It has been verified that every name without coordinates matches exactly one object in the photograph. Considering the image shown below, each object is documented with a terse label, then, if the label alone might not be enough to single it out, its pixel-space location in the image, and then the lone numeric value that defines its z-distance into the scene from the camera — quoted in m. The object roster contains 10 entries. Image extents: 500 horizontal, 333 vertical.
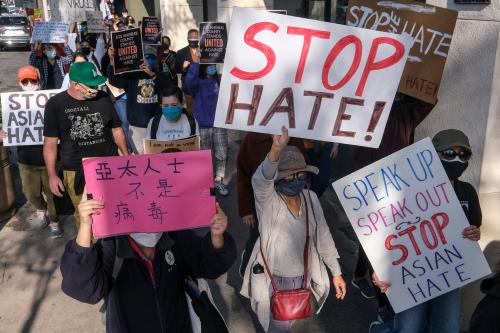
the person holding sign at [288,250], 3.14
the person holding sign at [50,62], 8.14
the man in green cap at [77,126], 4.50
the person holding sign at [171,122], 4.93
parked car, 25.98
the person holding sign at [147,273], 2.27
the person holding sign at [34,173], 5.51
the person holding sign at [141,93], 6.82
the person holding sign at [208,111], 6.93
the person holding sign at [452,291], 3.21
